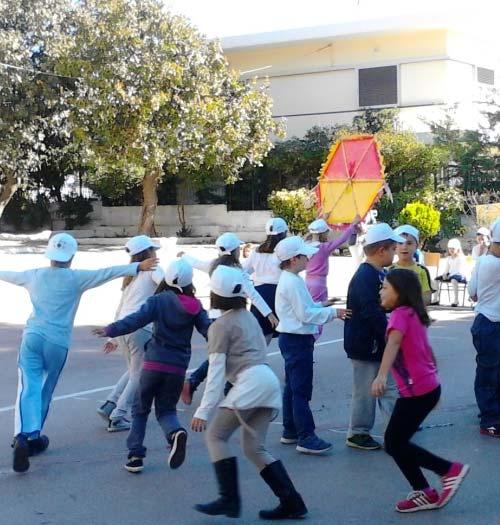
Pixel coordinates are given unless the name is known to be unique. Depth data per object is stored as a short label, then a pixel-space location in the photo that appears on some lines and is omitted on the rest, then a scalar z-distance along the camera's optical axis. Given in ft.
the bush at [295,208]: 101.45
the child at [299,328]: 22.45
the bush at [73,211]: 119.85
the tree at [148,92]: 90.94
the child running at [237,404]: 17.62
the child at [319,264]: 33.55
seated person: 59.82
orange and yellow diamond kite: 36.78
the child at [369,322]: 22.13
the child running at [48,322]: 22.33
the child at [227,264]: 27.78
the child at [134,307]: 24.39
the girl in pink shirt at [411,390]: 18.34
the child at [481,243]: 50.36
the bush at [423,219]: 89.81
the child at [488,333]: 24.64
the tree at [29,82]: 95.04
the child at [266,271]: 30.96
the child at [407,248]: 27.26
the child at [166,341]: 21.04
